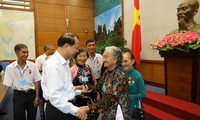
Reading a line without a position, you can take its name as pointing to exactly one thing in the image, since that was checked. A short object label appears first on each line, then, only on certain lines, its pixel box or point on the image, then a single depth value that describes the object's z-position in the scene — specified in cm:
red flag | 478
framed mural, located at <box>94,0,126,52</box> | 547
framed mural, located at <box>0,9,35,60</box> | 689
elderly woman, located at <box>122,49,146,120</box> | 194
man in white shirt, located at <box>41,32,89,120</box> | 145
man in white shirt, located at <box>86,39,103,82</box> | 310
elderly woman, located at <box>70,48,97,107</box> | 228
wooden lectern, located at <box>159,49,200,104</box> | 284
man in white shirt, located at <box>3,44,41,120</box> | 246
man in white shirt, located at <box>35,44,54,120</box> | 435
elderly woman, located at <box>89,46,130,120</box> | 154
